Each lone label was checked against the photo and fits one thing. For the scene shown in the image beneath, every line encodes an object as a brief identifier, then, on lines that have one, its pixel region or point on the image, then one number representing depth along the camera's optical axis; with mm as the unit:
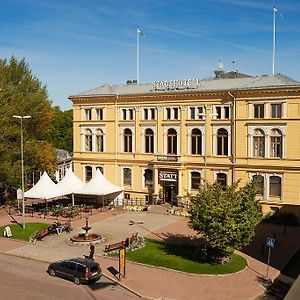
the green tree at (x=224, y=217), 28016
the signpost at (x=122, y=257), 27109
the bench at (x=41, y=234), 36578
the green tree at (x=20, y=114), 51375
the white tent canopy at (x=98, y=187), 49438
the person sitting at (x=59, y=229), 38456
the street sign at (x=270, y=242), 27647
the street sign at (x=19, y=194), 44525
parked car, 26328
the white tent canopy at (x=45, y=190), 47406
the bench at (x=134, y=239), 34578
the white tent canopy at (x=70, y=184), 49781
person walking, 30741
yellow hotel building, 45344
